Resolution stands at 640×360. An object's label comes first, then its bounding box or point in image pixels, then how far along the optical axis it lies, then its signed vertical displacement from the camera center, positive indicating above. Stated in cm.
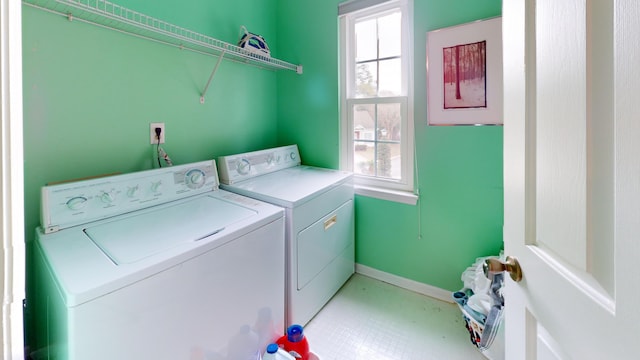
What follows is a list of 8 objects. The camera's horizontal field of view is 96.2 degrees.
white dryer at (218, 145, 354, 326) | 163 -26
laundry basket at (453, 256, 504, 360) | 141 -75
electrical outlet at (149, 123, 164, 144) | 173 +27
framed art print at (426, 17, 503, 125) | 168 +61
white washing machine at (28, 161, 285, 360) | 85 -33
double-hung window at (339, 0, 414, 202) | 211 +61
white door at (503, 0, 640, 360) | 40 -1
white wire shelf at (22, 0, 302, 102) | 127 +80
